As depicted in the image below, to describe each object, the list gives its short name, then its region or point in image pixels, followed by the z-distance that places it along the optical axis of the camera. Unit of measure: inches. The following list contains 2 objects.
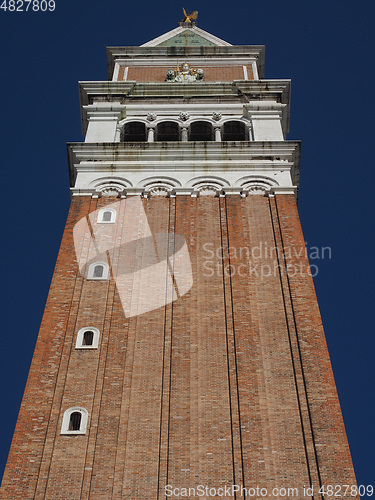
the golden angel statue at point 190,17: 2384.4
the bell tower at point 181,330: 983.6
